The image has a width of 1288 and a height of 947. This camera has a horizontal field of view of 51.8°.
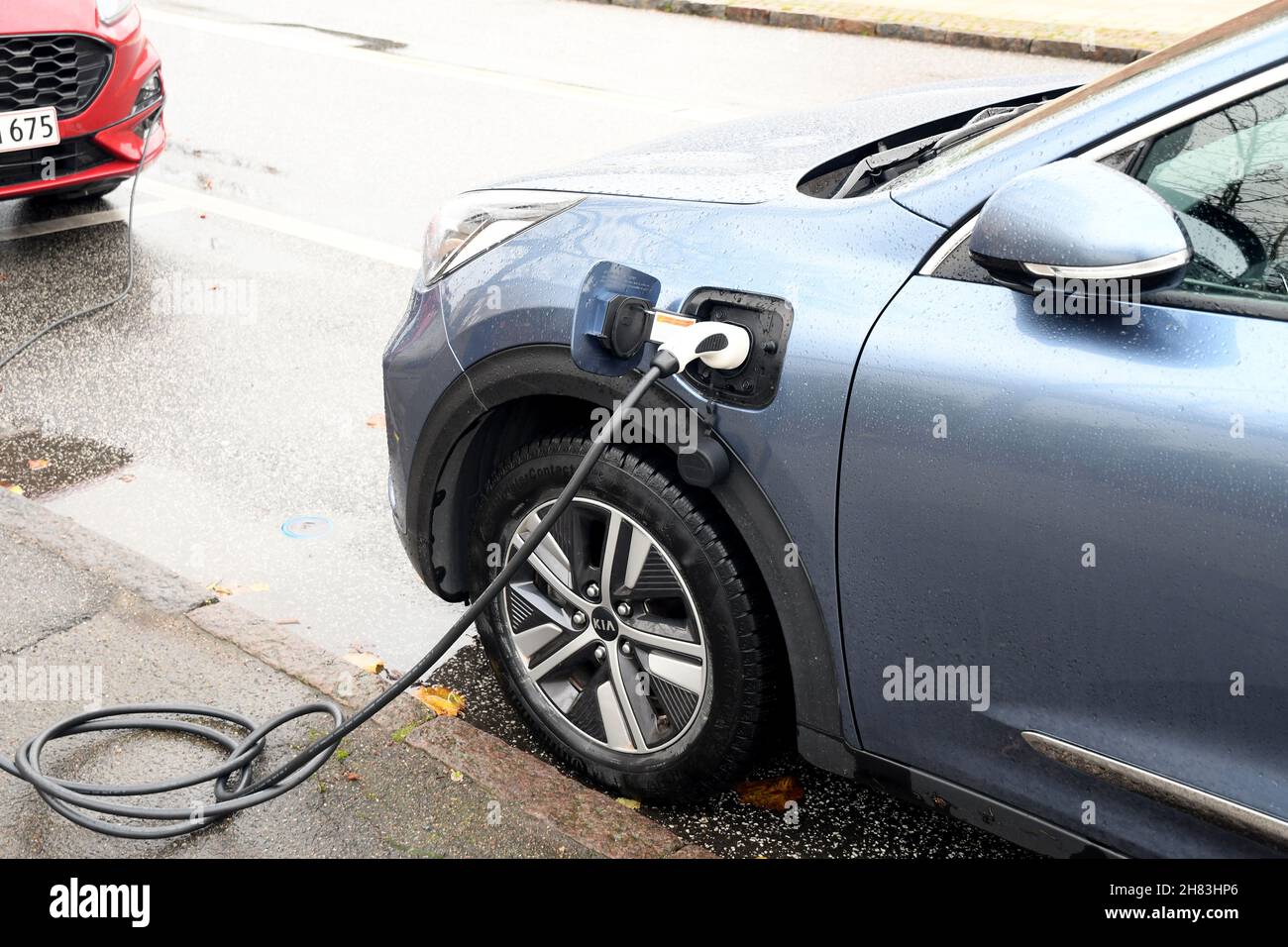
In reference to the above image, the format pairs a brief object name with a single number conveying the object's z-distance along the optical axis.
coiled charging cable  2.64
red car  6.14
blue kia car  1.92
